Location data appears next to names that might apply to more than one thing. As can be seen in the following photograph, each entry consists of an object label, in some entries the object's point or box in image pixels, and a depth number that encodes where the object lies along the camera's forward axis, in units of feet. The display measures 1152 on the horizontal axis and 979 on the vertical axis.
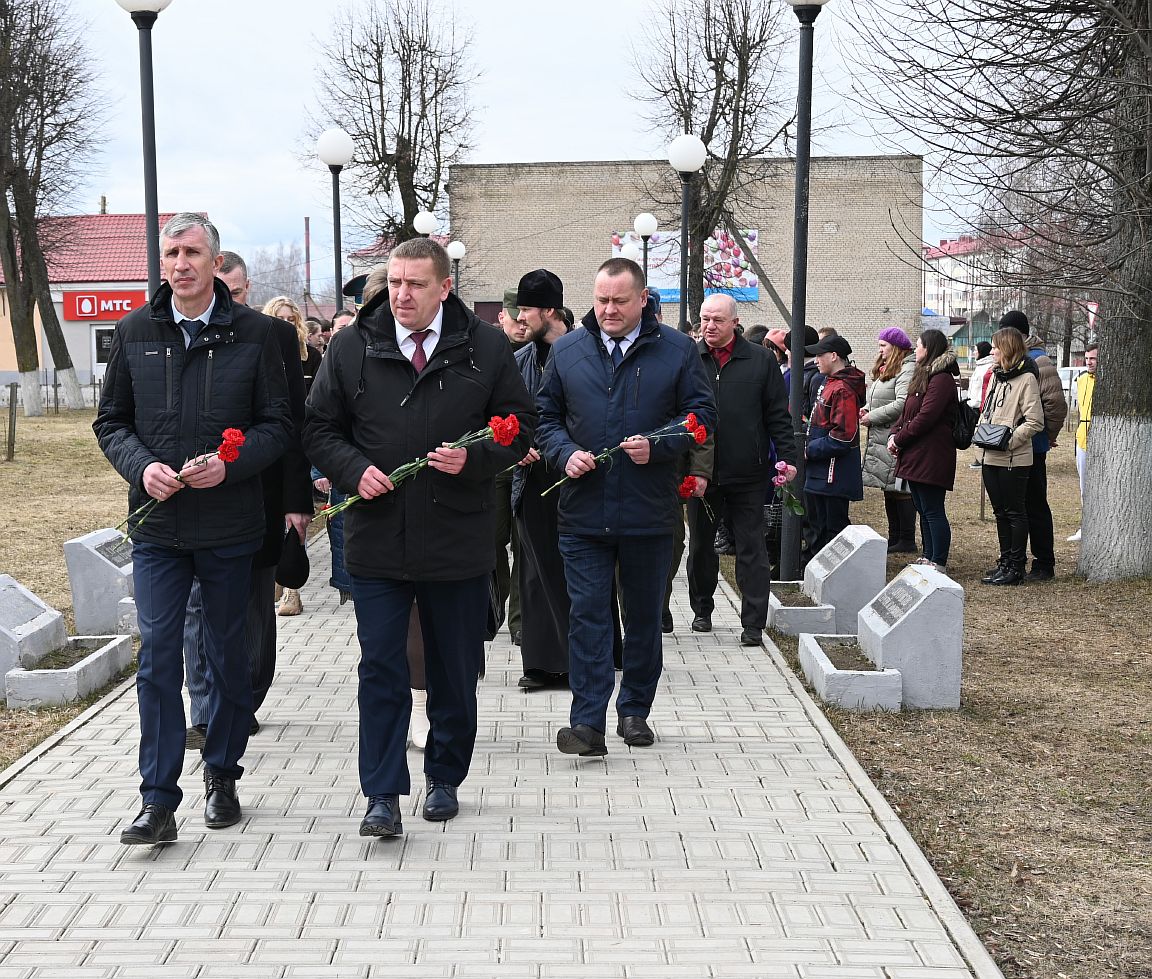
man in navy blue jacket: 19.04
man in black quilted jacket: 15.38
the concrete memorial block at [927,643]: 22.24
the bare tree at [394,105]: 134.41
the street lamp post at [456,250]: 97.50
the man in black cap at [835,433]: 35.12
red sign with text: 167.22
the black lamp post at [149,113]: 29.53
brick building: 155.12
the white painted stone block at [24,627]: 22.88
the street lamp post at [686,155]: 55.42
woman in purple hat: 39.19
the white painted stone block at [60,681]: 22.36
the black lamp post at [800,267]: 30.78
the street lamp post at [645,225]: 83.41
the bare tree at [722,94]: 109.81
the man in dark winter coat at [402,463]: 15.64
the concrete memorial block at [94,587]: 27.71
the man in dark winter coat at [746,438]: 27.35
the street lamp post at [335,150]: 51.29
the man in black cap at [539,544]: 23.26
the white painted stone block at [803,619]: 28.43
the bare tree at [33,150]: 107.86
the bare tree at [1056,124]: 30.92
